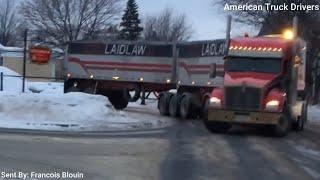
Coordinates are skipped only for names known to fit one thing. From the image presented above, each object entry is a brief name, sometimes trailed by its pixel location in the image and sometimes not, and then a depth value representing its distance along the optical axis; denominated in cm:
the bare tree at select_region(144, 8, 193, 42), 12462
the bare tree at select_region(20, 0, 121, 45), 10294
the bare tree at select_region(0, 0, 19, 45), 12444
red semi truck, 2203
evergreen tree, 10606
